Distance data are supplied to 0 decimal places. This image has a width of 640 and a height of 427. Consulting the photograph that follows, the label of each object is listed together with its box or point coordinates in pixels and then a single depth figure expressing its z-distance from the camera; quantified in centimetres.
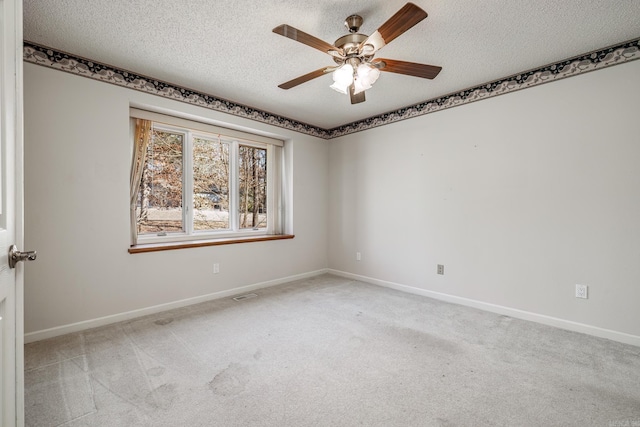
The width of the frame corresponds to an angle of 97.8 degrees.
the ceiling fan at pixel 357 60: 169
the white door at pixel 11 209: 93
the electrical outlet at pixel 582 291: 248
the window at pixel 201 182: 306
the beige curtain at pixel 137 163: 289
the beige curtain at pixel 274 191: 421
